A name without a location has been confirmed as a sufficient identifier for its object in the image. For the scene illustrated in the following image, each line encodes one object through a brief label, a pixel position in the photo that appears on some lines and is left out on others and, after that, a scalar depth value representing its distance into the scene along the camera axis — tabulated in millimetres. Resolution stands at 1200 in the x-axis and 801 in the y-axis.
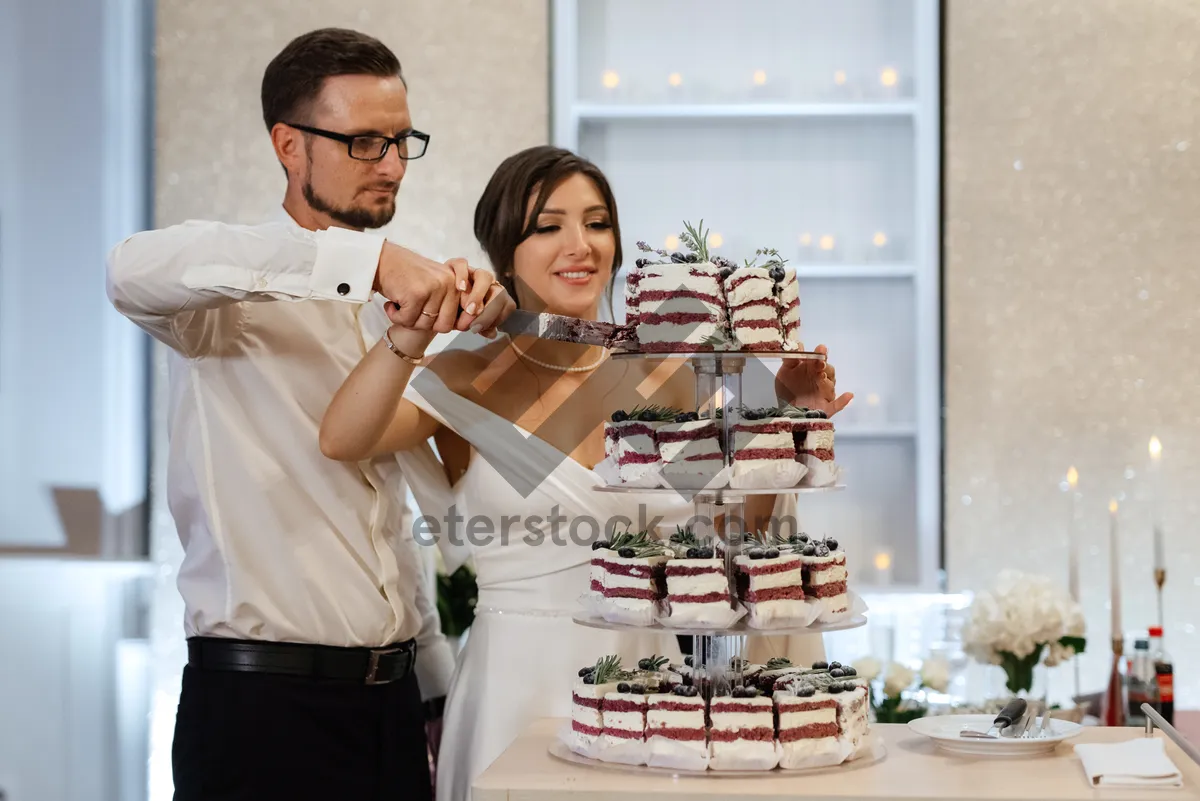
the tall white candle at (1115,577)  2787
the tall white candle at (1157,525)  2764
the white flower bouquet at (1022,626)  2814
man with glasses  2002
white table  1499
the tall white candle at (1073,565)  2906
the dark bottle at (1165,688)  2717
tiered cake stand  1676
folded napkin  1533
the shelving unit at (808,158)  3664
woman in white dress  2213
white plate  1678
